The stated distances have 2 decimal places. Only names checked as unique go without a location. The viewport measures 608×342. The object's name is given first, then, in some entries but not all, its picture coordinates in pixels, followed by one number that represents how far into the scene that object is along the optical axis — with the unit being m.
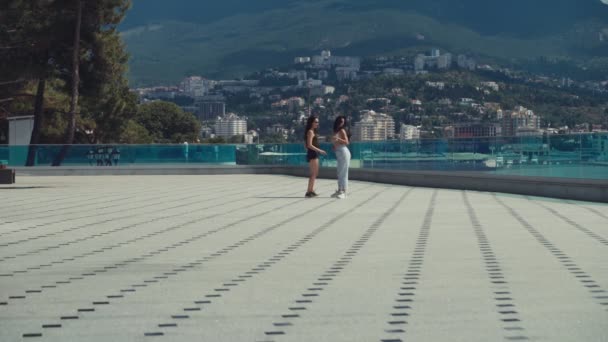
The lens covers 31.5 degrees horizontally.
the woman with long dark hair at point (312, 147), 21.34
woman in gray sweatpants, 20.83
